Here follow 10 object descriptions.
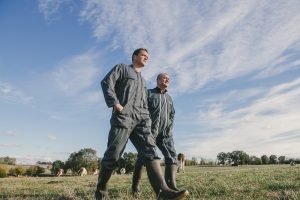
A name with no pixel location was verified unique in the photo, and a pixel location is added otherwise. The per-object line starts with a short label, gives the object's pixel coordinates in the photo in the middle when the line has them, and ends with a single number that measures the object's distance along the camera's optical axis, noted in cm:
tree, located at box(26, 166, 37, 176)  5315
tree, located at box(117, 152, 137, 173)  4954
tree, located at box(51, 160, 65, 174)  5923
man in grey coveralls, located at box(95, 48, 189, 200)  361
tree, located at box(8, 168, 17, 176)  5238
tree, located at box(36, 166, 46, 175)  5409
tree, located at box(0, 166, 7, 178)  4513
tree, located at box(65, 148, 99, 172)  6119
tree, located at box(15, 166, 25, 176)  5319
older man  470
